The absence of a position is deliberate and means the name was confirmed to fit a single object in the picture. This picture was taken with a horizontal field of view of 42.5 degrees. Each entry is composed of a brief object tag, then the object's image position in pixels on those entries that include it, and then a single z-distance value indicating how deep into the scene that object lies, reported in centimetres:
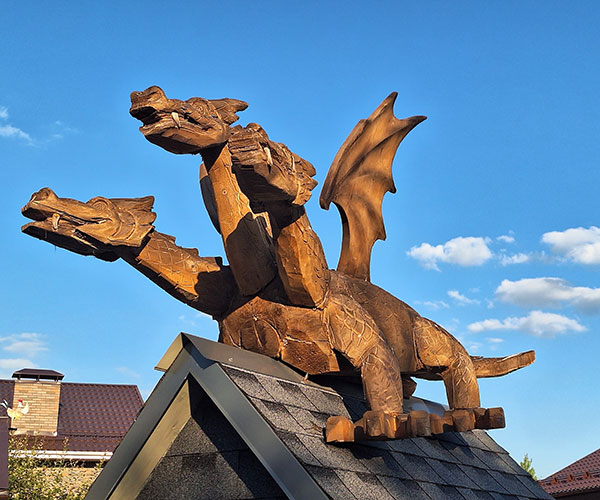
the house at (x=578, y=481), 1233
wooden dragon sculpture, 327
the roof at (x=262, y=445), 324
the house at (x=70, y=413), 1481
